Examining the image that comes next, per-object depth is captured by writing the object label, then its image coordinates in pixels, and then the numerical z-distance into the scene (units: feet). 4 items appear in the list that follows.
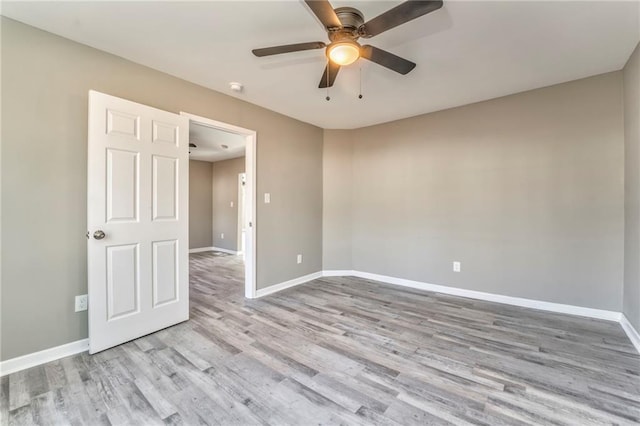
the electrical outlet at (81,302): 7.35
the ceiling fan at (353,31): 4.73
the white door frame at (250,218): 11.52
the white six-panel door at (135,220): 7.17
